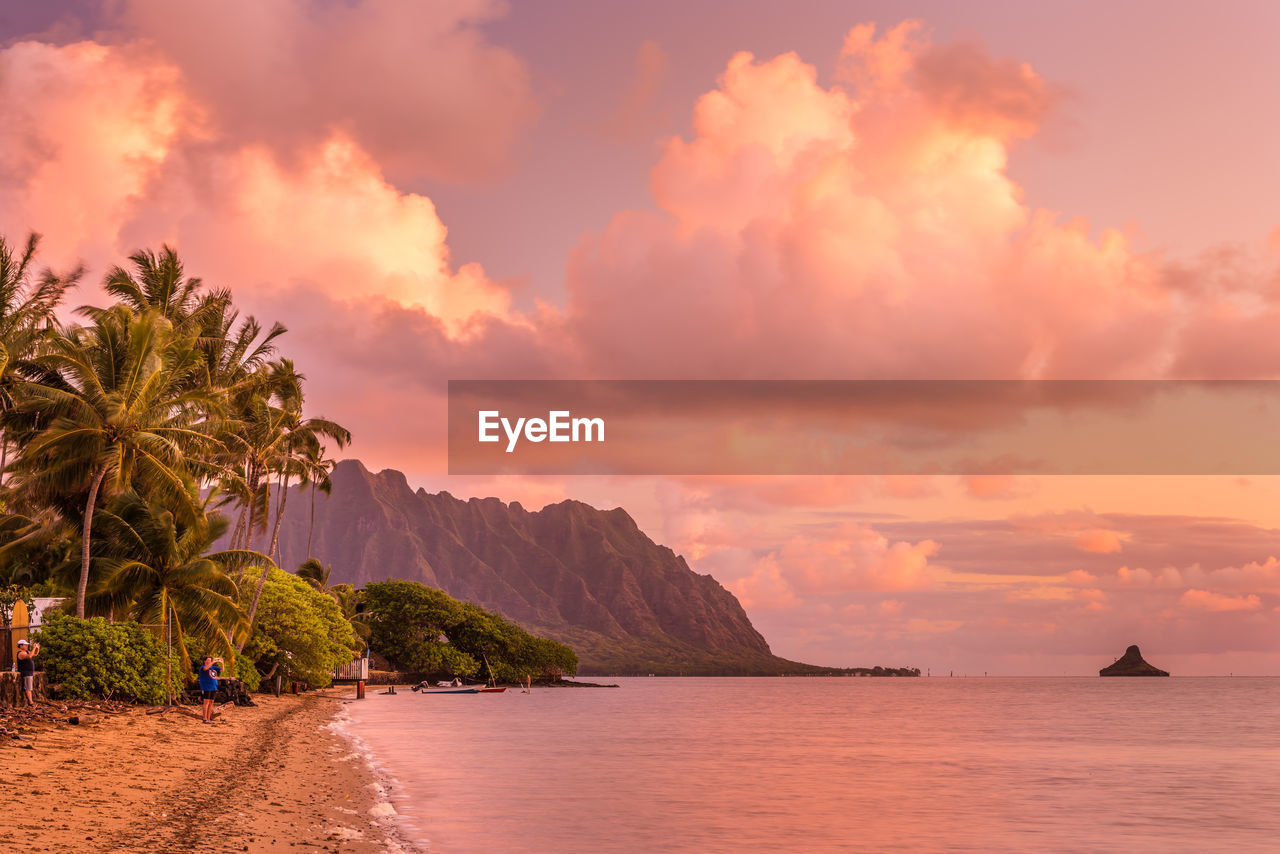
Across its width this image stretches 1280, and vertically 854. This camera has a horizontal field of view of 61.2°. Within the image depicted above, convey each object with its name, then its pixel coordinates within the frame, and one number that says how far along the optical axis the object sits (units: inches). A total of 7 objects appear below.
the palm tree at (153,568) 1568.7
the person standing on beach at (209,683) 1457.9
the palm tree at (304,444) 2428.6
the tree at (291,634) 2559.1
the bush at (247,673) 2207.2
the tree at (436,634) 4719.5
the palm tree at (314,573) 4220.0
